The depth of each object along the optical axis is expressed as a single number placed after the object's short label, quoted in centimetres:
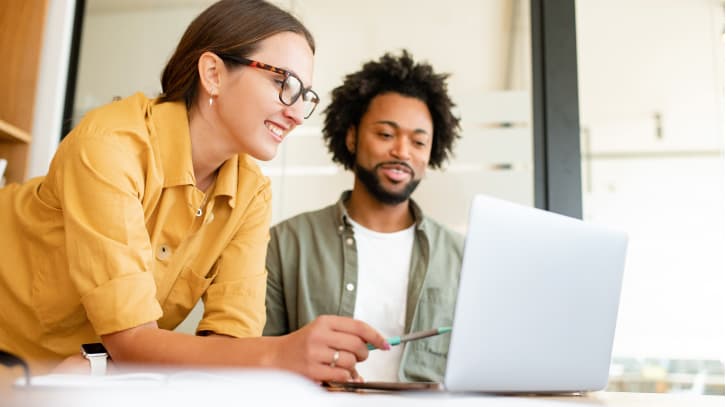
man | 196
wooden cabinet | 210
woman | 99
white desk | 49
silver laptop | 82
